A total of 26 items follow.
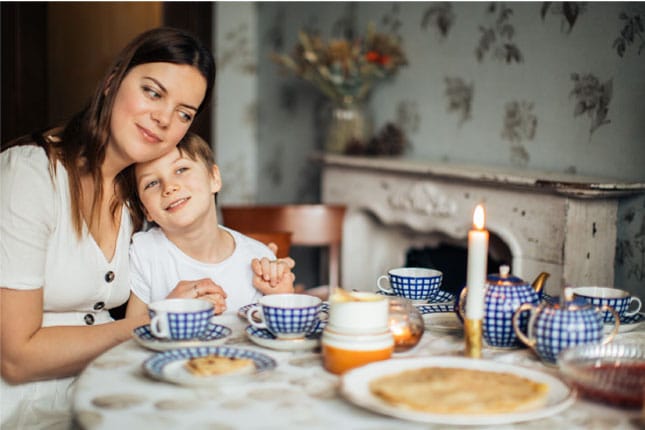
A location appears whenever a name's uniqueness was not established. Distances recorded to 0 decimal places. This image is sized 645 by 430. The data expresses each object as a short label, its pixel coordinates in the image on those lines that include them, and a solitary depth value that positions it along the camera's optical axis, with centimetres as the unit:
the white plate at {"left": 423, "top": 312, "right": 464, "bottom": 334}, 149
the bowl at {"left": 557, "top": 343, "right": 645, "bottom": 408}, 109
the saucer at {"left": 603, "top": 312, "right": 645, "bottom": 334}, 146
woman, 149
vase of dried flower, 336
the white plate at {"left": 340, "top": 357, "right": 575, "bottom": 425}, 100
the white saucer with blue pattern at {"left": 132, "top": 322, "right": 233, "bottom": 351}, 131
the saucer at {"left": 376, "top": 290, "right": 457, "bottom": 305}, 163
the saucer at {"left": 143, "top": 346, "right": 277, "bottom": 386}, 114
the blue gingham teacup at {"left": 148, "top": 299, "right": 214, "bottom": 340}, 129
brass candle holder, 126
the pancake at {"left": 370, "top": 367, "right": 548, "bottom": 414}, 102
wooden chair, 295
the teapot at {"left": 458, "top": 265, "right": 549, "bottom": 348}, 132
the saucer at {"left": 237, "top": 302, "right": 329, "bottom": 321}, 155
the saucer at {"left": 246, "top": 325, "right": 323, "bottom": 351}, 132
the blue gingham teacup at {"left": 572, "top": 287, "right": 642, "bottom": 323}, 146
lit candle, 122
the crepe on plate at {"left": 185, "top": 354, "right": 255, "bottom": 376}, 116
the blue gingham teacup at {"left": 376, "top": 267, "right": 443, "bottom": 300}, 161
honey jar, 120
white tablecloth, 102
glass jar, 128
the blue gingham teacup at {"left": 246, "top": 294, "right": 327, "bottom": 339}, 131
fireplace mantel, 230
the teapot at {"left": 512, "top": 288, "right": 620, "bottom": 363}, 124
